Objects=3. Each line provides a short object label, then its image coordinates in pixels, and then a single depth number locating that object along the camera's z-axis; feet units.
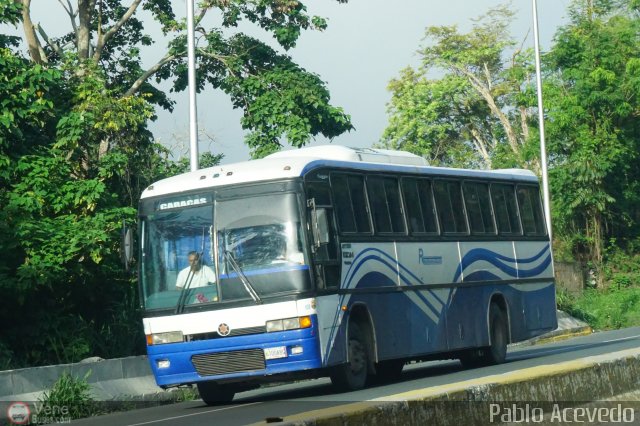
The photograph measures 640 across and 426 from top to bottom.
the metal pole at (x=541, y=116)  127.44
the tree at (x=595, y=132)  154.10
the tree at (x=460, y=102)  204.03
